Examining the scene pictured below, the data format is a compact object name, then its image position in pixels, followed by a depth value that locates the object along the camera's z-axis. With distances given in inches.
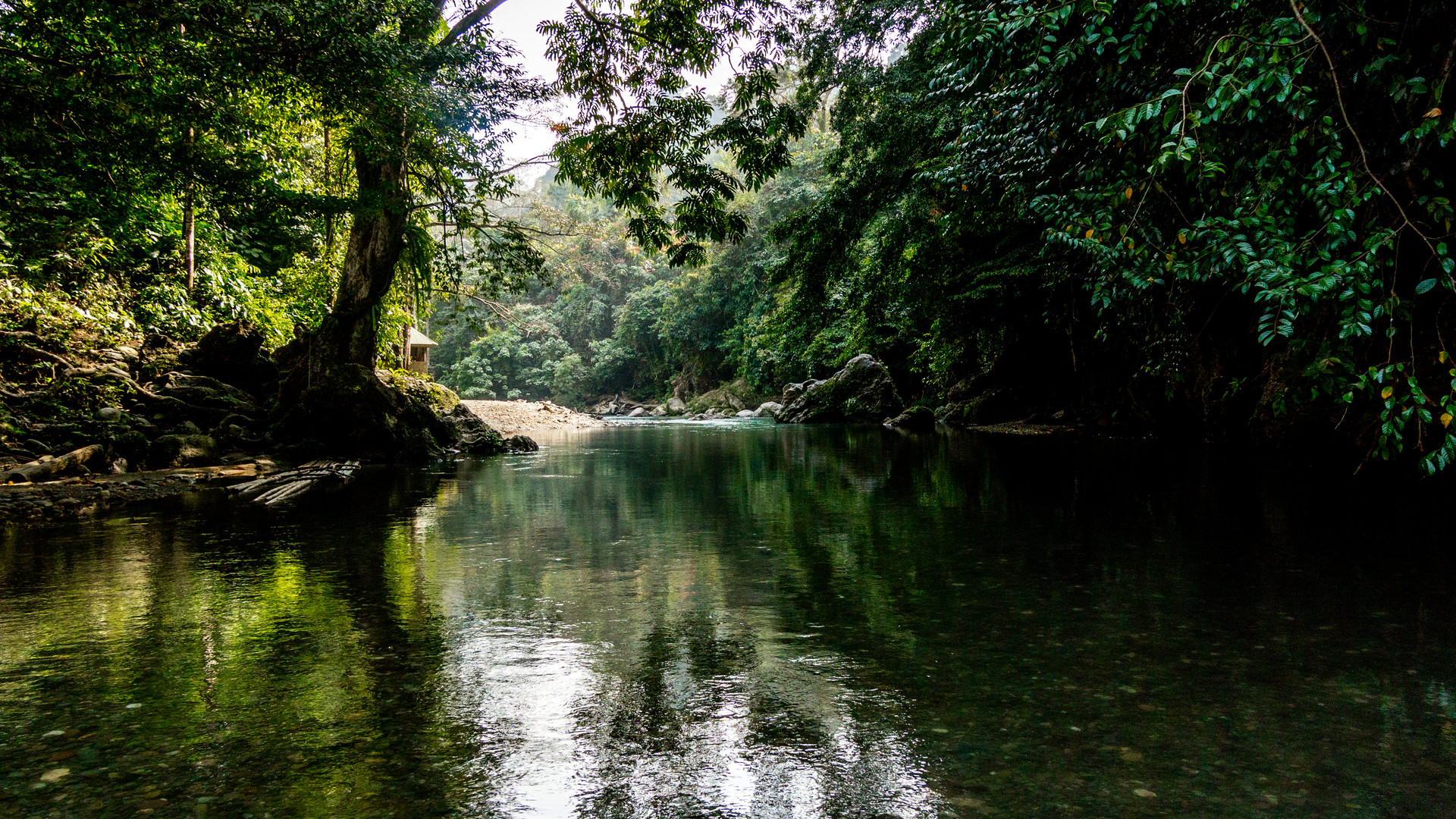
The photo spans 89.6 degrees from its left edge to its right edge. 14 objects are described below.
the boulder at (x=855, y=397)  879.1
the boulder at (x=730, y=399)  1352.1
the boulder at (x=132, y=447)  318.6
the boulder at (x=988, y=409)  692.7
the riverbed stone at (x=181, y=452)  329.7
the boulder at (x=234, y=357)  434.6
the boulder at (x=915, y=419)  739.4
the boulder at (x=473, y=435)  483.2
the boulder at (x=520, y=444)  507.2
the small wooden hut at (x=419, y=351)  920.5
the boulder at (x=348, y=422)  397.7
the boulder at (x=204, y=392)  391.5
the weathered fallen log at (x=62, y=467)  270.2
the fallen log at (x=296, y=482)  263.0
